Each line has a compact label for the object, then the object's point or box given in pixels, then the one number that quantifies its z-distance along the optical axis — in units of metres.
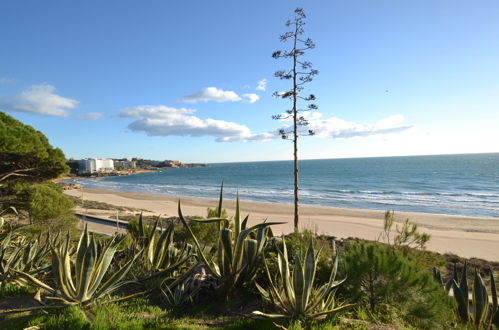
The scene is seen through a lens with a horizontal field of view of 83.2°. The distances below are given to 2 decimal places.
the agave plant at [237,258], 3.62
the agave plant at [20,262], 4.31
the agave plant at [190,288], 3.72
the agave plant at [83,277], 3.27
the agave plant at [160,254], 4.36
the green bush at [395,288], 3.43
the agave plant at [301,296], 2.93
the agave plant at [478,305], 4.05
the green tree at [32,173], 8.44
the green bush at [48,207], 9.97
